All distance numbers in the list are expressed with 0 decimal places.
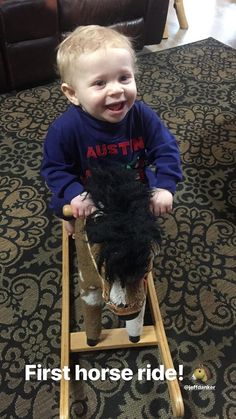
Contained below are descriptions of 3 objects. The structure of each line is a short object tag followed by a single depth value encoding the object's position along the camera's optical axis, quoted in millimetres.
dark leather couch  1798
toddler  759
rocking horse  634
